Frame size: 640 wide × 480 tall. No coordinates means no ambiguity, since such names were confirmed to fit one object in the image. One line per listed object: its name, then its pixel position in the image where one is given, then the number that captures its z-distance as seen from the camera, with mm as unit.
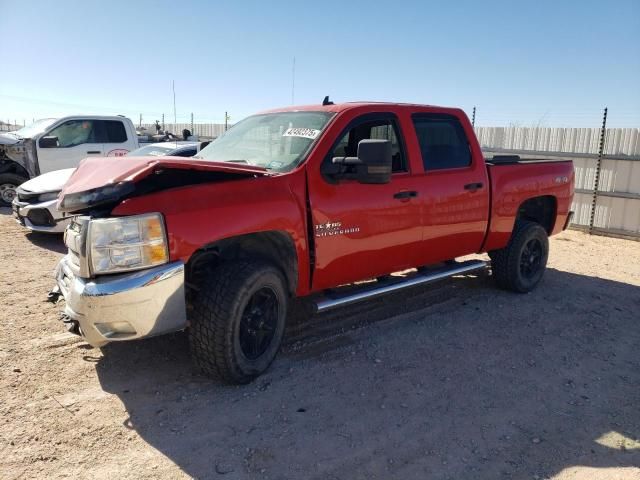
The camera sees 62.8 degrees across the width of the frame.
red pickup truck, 3156
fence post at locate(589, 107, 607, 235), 10367
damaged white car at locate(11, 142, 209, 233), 7734
